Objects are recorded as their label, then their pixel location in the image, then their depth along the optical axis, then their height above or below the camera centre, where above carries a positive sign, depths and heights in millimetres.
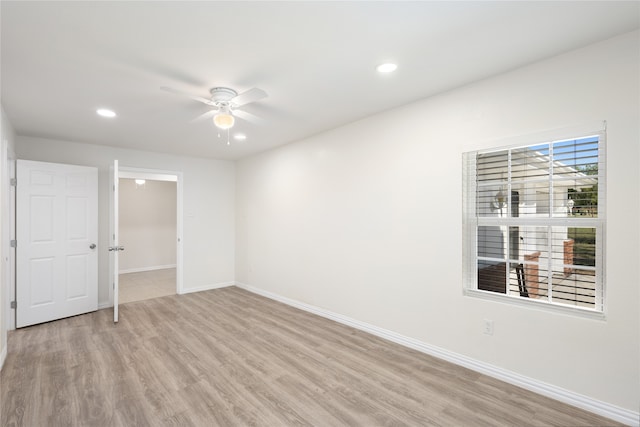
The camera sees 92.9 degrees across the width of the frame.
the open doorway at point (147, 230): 7457 -497
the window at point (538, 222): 2156 -76
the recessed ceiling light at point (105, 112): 3230 +1069
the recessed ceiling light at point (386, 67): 2348 +1134
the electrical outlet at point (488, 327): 2564 -972
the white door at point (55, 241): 3912 -420
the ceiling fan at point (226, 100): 2546 +998
